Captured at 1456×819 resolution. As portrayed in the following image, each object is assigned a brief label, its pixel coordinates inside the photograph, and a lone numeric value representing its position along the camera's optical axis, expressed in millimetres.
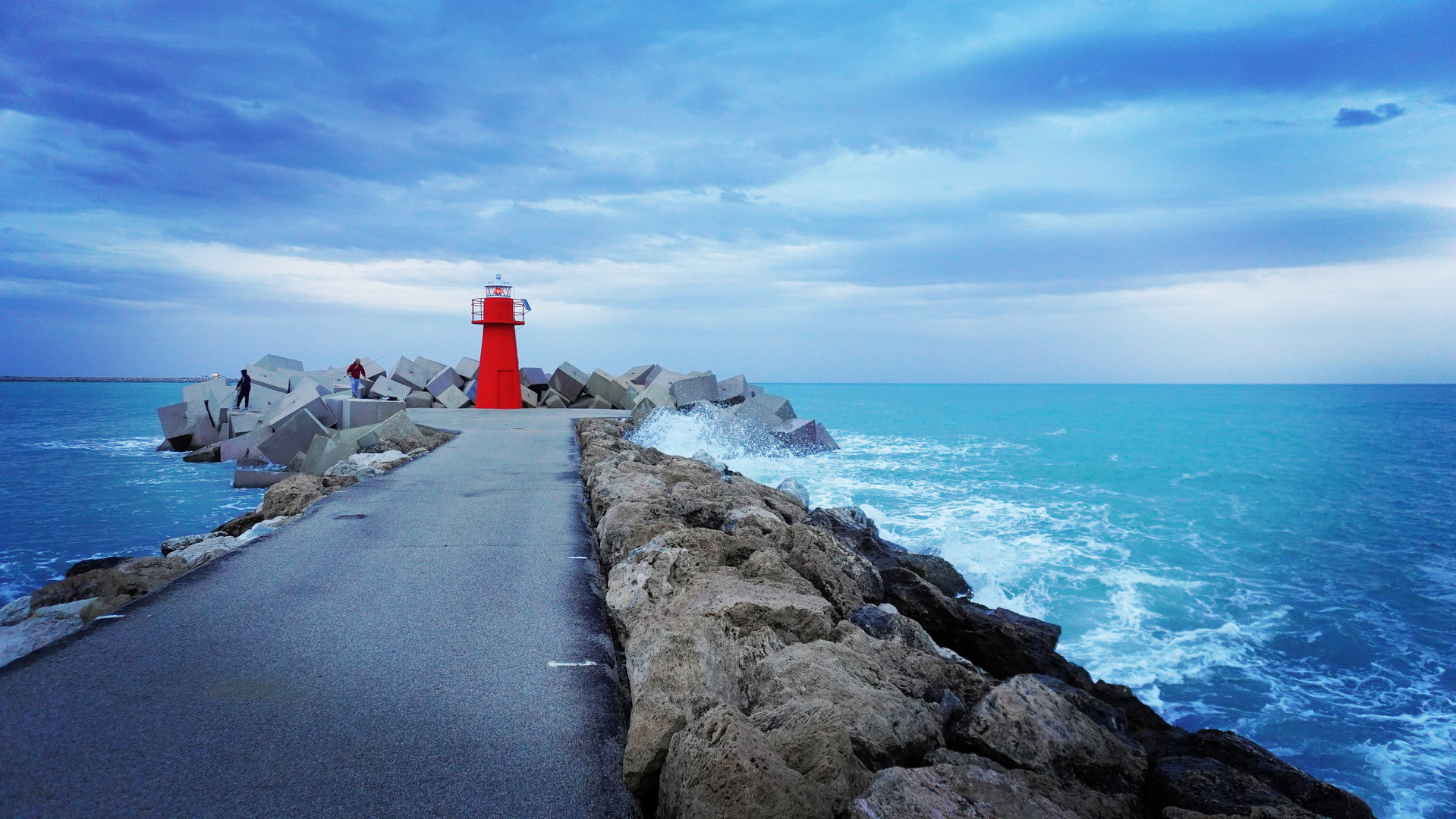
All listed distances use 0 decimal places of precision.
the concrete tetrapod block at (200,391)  21562
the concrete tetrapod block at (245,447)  17172
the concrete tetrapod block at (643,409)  18969
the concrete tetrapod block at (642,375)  27500
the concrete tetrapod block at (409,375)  25453
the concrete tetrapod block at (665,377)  24422
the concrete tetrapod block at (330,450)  12758
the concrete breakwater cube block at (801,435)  20688
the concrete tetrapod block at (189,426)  21344
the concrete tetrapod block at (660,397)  20453
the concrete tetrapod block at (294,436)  15914
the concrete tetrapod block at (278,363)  26125
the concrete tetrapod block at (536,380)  24688
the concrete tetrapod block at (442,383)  24203
